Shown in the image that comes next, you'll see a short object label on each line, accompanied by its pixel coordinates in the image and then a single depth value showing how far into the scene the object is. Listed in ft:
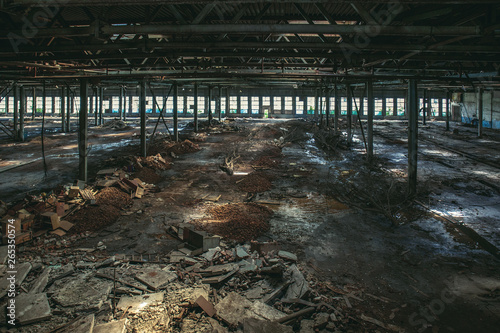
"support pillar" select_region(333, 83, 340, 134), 72.96
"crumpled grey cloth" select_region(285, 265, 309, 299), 15.23
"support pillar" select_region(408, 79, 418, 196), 32.04
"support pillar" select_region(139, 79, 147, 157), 47.81
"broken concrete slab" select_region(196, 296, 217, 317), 13.75
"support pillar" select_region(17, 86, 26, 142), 67.91
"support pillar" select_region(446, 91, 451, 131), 93.22
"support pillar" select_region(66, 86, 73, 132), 87.09
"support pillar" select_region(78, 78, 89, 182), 34.48
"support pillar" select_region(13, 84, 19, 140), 68.16
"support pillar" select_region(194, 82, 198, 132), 76.66
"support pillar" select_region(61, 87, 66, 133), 86.70
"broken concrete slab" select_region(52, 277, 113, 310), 14.48
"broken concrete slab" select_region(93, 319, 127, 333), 12.51
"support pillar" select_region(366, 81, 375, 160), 48.34
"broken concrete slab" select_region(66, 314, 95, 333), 12.41
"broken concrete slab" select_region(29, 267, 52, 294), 15.28
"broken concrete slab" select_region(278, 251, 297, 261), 18.73
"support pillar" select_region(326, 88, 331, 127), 85.01
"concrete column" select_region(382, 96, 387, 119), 154.20
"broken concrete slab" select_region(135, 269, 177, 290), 16.02
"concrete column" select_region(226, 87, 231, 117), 130.64
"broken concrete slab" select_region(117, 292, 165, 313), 14.20
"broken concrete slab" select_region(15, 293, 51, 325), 13.12
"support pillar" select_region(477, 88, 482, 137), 74.00
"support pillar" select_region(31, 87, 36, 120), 125.67
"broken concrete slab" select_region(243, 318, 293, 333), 12.52
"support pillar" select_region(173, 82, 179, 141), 68.59
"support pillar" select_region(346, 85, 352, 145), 59.91
